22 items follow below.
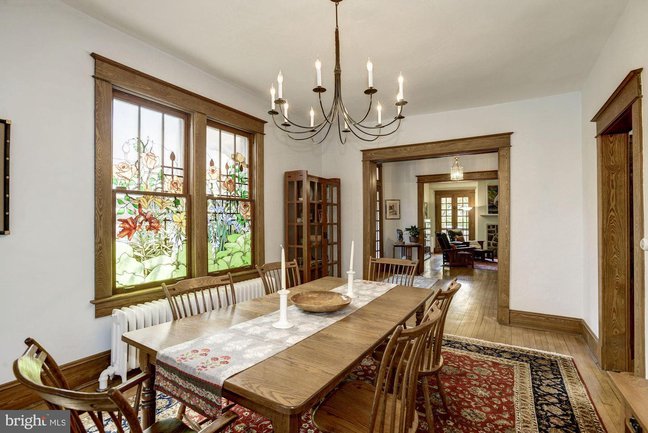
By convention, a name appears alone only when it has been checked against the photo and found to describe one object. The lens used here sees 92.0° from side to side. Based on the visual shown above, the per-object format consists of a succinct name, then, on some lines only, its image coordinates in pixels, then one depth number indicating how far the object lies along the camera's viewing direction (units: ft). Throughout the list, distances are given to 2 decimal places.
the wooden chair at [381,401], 4.03
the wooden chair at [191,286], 6.50
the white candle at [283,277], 5.74
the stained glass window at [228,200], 11.18
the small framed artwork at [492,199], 35.65
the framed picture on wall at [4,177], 6.41
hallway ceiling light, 22.31
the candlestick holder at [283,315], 5.68
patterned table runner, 4.09
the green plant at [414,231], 25.49
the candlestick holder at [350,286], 8.09
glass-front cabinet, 14.17
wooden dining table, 3.63
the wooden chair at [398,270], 10.36
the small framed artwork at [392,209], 25.79
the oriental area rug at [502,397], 6.64
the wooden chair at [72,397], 2.81
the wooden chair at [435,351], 5.90
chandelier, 6.69
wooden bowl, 6.46
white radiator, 7.72
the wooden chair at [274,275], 9.10
